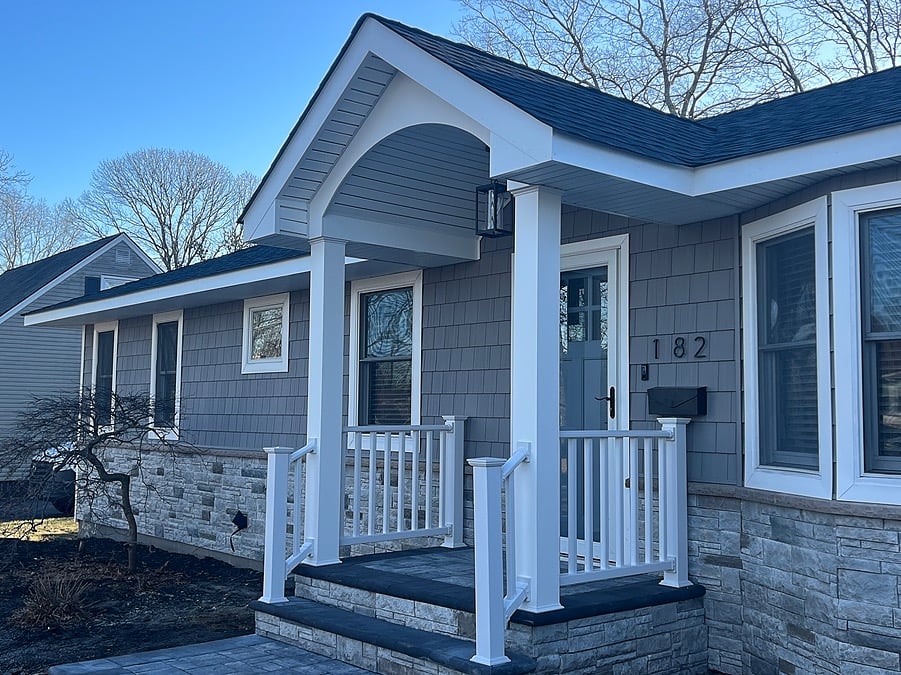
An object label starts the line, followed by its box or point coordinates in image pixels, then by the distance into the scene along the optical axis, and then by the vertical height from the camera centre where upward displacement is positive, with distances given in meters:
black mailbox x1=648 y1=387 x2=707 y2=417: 5.25 +0.01
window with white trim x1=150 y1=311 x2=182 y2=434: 10.81 +0.38
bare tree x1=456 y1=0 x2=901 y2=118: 17.05 +7.20
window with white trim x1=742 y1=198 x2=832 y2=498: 4.46 +0.27
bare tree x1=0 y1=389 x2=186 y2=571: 8.58 -0.38
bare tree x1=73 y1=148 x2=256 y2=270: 29.14 +6.55
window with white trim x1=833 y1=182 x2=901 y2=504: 4.19 +0.30
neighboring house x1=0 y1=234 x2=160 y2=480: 19.00 +1.65
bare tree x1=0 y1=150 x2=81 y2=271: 30.70 +5.80
